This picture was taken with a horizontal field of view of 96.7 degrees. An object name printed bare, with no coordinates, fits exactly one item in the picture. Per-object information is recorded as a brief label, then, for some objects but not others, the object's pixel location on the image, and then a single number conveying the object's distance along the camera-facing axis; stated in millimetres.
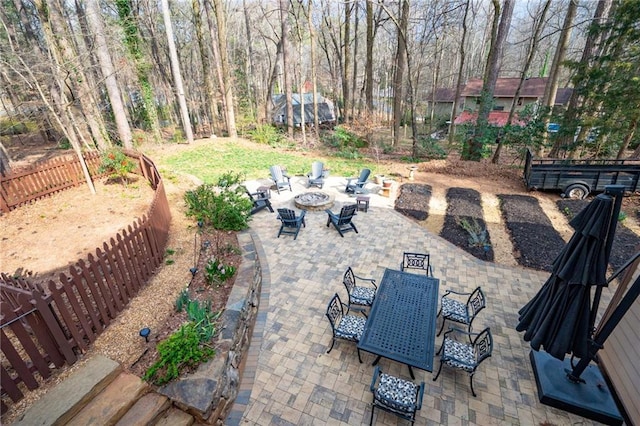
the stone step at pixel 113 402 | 2846
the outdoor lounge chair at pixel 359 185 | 10852
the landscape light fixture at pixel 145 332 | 3607
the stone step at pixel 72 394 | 2732
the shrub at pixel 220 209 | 7234
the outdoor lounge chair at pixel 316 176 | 11570
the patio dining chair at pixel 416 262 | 6051
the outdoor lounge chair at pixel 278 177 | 11273
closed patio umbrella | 2930
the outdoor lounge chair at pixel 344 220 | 7836
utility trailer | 9172
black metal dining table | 3824
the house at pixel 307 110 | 27062
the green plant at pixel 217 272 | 5180
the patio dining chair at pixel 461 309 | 4699
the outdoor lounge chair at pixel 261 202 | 9447
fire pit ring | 9548
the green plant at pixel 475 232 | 7316
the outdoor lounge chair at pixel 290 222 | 7812
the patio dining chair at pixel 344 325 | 4320
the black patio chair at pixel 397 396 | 3271
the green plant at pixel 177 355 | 3299
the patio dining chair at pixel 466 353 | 3801
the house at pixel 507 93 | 26281
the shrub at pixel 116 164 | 9569
